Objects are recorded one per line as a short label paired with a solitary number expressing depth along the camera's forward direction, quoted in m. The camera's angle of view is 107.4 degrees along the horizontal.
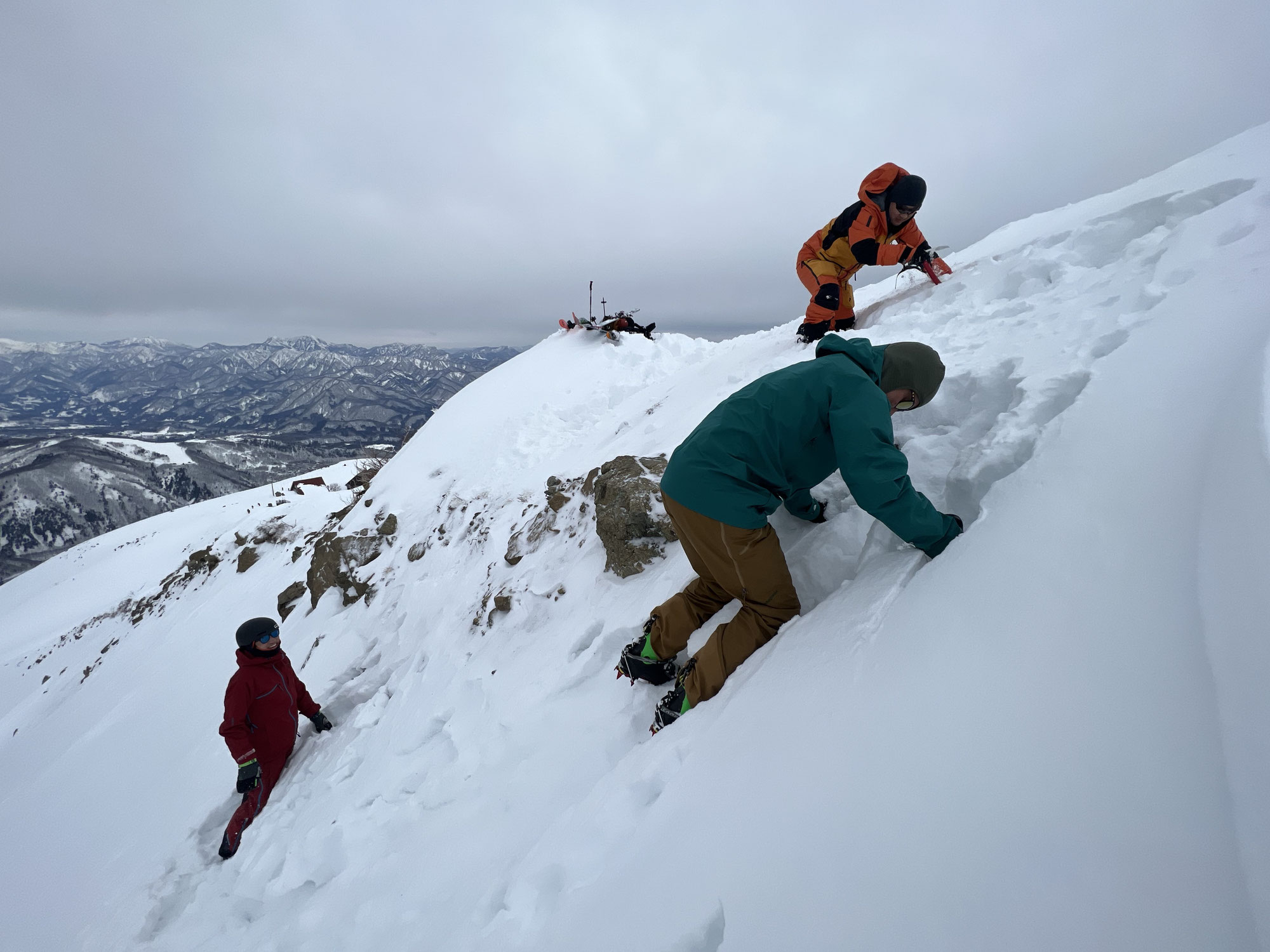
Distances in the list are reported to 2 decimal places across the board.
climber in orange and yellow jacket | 5.30
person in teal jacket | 2.20
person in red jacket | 4.55
